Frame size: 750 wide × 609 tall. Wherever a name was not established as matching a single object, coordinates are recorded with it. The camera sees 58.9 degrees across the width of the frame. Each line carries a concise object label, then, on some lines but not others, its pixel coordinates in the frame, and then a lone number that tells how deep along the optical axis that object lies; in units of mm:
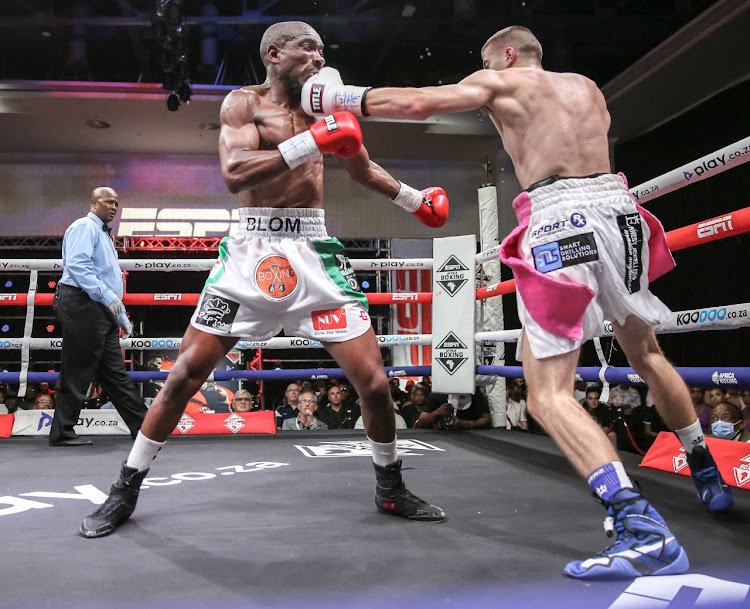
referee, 3301
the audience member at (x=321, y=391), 5164
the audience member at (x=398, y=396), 6086
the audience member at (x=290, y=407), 5004
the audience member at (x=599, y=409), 4551
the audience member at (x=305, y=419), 4324
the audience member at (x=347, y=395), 4969
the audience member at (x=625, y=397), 5340
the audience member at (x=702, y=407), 4051
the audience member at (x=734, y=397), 4391
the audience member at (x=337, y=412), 4719
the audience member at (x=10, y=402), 5833
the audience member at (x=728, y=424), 2383
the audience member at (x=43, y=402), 5203
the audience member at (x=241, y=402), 4594
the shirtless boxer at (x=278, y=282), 1766
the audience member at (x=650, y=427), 4156
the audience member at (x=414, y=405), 5008
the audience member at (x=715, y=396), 4270
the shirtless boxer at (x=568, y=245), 1449
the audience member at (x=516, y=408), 5588
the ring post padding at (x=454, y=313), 3736
